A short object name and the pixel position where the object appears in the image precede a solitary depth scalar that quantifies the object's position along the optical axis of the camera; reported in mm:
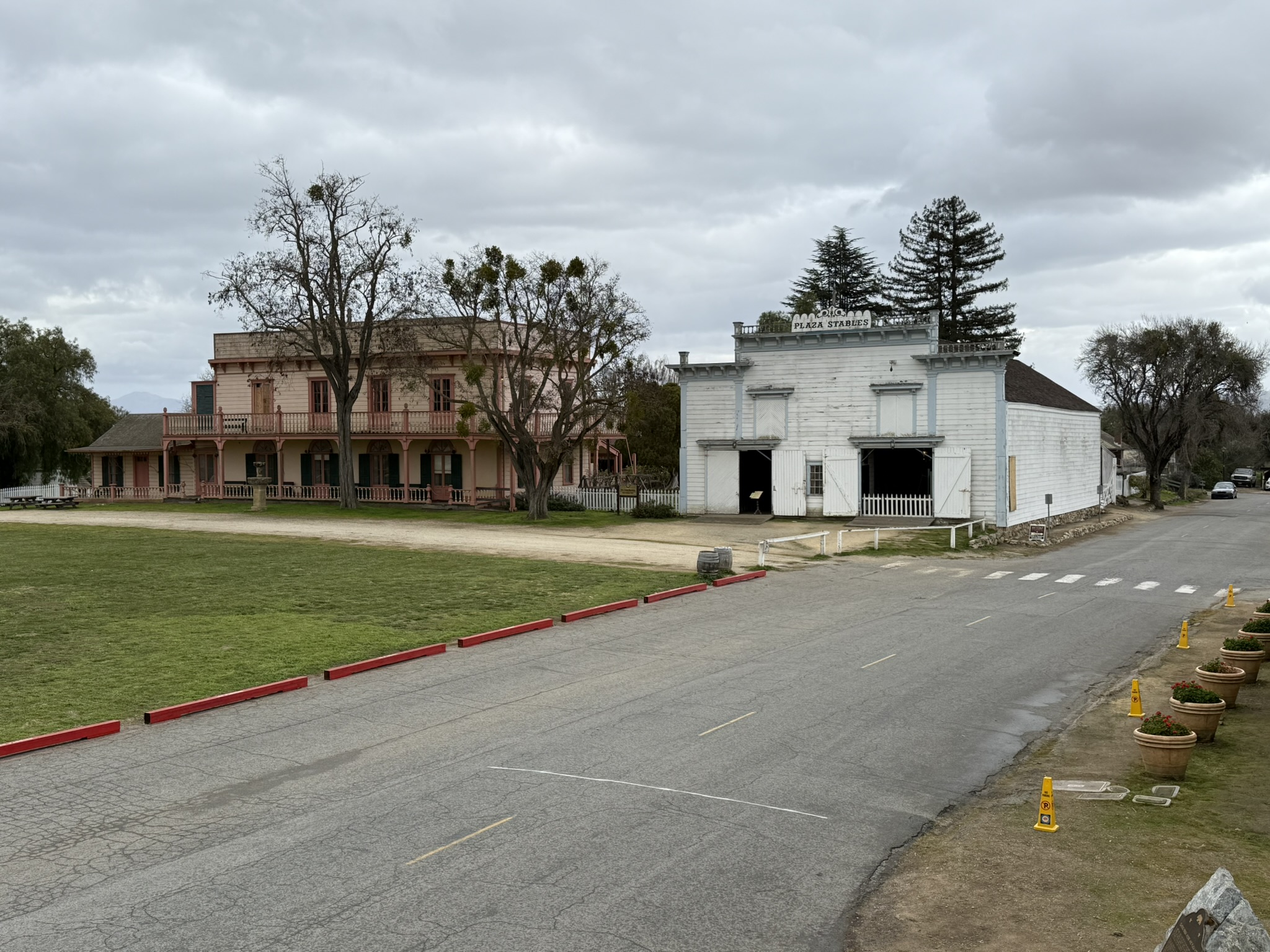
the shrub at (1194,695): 11539
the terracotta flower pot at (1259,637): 15243
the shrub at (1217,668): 13195
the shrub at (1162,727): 10297
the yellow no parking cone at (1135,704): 12797
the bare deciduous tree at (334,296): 45281
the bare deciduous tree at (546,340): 41062
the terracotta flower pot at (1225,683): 13008
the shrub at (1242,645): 14258
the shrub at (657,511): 42156
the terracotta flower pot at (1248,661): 14352
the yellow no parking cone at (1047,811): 8922
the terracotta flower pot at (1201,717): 11492
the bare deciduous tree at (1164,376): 58781
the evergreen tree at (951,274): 75250
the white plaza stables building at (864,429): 38000
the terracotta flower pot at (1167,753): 10203
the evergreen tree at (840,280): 75062
